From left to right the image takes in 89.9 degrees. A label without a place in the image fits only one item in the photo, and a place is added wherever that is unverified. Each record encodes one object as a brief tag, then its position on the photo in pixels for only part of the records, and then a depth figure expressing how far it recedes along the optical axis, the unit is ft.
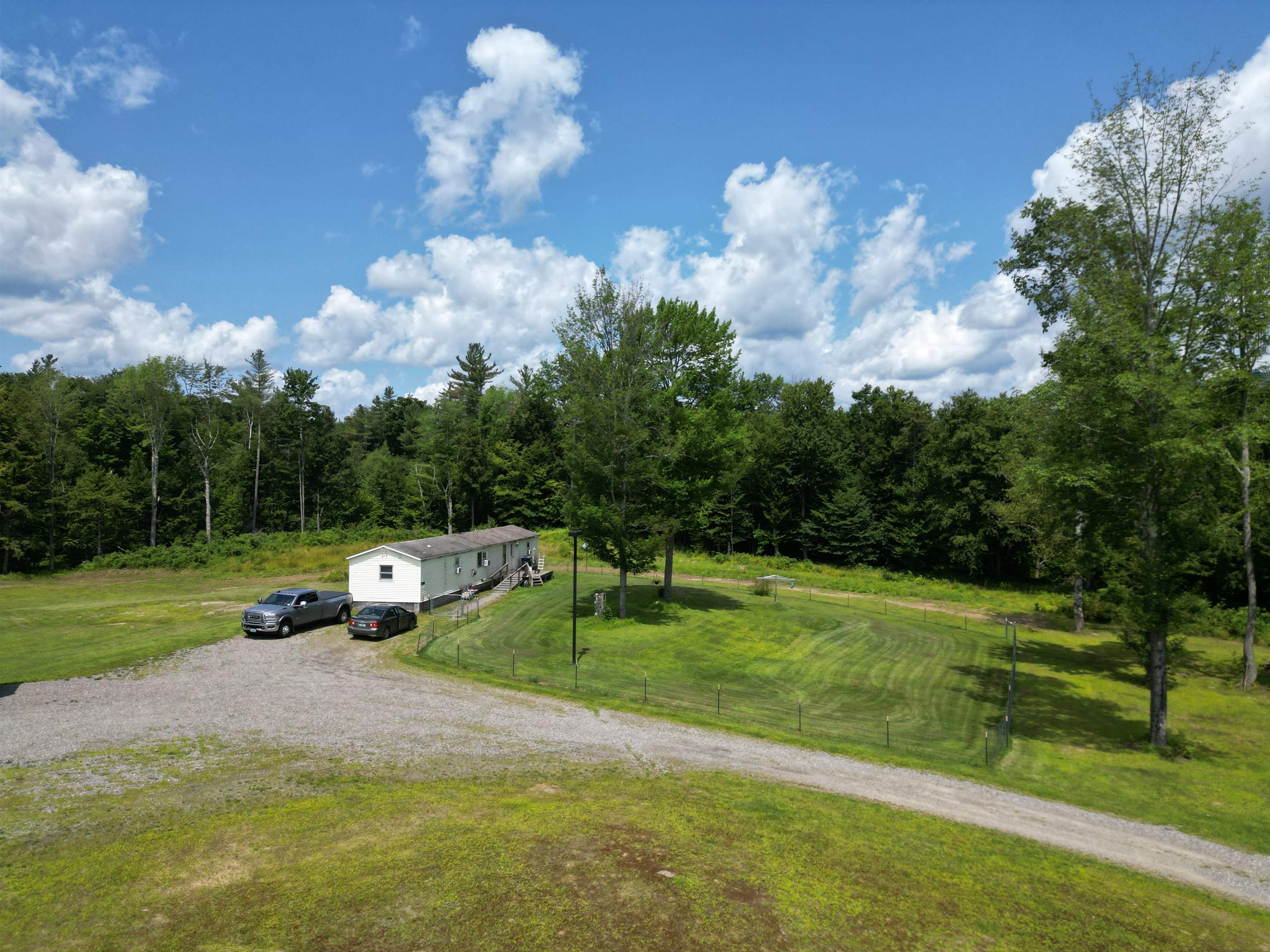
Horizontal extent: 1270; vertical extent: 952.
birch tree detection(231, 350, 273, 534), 214.69
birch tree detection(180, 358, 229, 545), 194.80
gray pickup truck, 85.30
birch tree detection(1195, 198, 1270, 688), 63.87
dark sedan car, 85.87
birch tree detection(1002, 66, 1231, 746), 62.18
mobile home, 103.55
